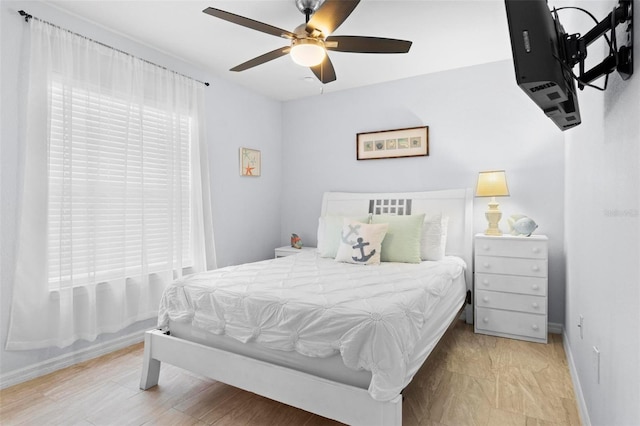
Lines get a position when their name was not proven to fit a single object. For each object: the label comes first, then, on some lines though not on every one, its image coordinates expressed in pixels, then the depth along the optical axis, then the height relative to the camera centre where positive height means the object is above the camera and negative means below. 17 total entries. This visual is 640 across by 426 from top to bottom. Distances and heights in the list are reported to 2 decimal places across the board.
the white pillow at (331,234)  3.31 -0.21
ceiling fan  1.95 +1.09
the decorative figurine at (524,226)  3.09 -0.12
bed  1.56 -0.62
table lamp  3.20 +0.21
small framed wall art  4.19 +0.61
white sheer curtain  2.41 +0.16
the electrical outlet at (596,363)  1.53 -0.67
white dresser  2.98 -0.65
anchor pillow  2.97 -0.27
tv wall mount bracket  1.09 +0.59
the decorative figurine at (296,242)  4.37 -0.38
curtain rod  2.36 +1.33
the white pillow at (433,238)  3.21 -0.24
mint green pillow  3.05 -0.25
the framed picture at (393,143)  3.87 +0.79
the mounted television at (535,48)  1.13 +0.55
